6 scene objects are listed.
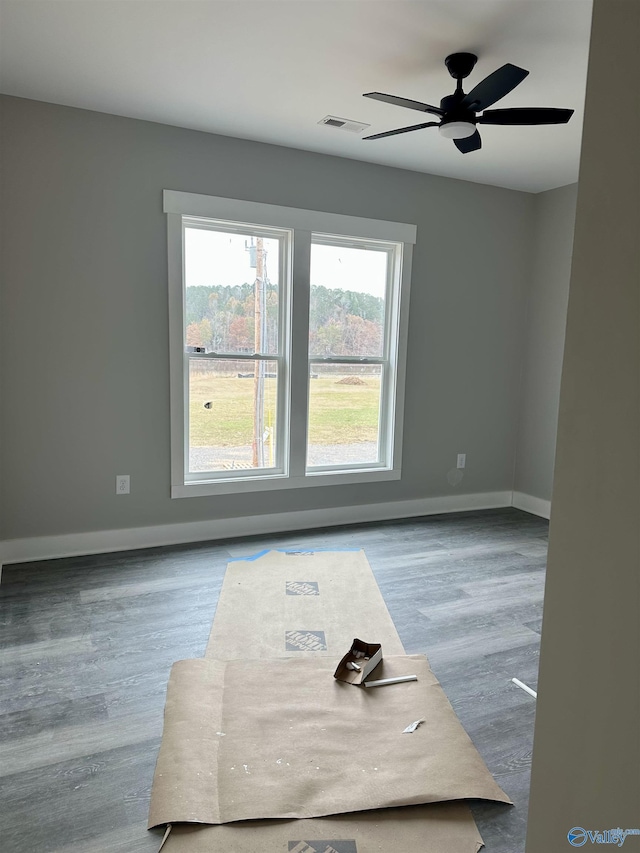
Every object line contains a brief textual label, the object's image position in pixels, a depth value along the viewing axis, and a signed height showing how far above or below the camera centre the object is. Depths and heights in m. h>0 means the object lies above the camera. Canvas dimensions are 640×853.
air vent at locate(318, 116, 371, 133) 3.33 +1.38
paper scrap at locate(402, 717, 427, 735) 2.00 -1.34
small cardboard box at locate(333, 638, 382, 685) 2.31 -1.31
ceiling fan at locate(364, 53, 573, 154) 2.34 +1.11
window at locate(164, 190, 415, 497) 3.80 +0.04
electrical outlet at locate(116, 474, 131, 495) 3.66 -0.92
